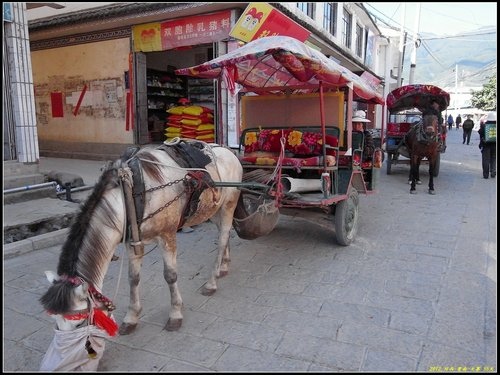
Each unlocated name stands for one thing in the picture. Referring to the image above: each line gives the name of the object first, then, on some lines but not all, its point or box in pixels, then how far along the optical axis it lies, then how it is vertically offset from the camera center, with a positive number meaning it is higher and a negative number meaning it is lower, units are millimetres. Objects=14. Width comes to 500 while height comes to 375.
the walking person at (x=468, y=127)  21172 -153
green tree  30898 +2285
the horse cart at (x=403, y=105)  9953 +511
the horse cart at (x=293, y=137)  4082 -166
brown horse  8352 -469
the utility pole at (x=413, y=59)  20469 +3354
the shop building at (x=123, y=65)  8625 +1462
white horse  2324 -697
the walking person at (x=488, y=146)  9859 -558
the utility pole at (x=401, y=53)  19422 +3533
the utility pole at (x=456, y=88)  49812 +4792
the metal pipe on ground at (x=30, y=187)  5680 -991
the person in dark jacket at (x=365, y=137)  6082 -214
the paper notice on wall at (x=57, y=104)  11016 +477
